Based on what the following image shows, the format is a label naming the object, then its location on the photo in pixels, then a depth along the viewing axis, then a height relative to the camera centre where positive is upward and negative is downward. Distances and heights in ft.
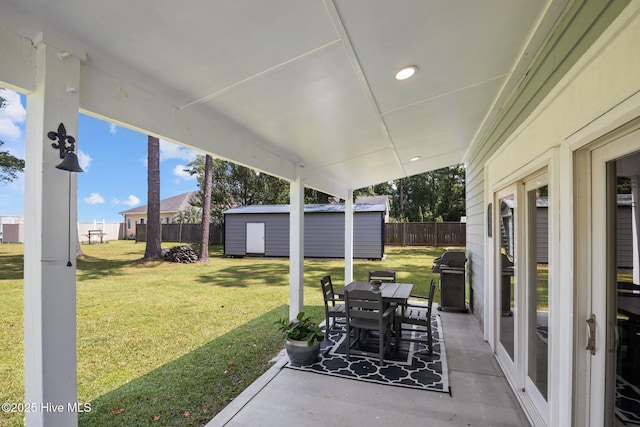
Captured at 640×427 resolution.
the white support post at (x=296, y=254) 15.14 -1.64
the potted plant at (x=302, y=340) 11.34 -4.39
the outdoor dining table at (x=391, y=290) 12.30 -3.02
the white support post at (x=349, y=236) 25.49 -1.37
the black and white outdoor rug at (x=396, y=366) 10.39 -5.32
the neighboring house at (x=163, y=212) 86.84 +2.28
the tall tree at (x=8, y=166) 34.88 +6.00
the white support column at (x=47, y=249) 4.98 -0.48
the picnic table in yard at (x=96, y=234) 69.96 -3.28
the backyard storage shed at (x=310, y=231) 43.21 -1.50
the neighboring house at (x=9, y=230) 59.72 -1.98
